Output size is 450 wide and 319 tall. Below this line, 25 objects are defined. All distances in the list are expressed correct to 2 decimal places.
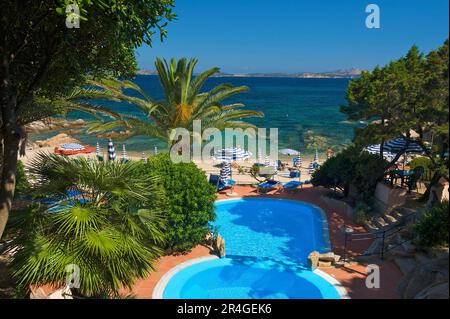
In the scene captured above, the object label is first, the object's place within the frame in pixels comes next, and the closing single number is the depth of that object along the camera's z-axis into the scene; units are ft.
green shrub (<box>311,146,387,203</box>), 54.90
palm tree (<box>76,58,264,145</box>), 53.31
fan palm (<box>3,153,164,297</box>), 22.44
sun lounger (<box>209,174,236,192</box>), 73.23
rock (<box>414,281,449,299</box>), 20.52
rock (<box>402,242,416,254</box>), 37.06
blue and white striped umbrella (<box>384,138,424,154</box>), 54.70
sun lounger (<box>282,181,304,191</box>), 72.38
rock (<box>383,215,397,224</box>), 48.20
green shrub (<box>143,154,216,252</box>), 40.45
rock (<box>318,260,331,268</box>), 39.50
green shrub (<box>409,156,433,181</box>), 56.70
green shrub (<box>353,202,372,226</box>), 51.70
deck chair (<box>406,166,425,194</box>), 54.85
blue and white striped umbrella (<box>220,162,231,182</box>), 77.19
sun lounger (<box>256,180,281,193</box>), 73.26
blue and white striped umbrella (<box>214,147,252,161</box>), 97.35
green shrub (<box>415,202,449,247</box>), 33.22
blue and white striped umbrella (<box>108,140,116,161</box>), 85.40
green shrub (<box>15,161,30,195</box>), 47.56
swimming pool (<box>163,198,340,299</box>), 35.37
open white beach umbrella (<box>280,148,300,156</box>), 101.04
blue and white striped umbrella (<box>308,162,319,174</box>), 93.26
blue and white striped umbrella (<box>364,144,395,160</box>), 88.58
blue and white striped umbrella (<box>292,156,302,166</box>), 98.27
